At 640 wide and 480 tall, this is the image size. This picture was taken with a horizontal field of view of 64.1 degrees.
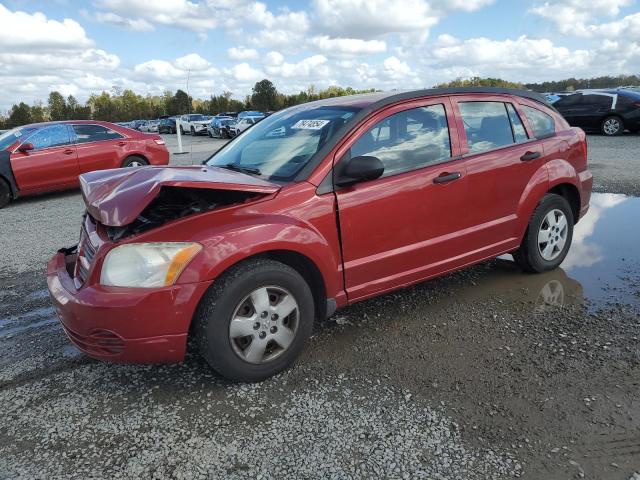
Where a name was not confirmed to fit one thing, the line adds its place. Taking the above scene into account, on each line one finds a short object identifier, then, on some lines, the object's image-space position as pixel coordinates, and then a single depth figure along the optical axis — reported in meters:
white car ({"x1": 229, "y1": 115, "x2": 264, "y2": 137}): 26.55
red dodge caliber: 2.73
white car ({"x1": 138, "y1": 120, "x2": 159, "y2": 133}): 43.94
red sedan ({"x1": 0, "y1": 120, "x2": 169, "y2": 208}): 9.13
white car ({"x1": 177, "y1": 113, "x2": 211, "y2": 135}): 32.94
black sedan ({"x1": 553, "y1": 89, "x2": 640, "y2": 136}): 15.45
